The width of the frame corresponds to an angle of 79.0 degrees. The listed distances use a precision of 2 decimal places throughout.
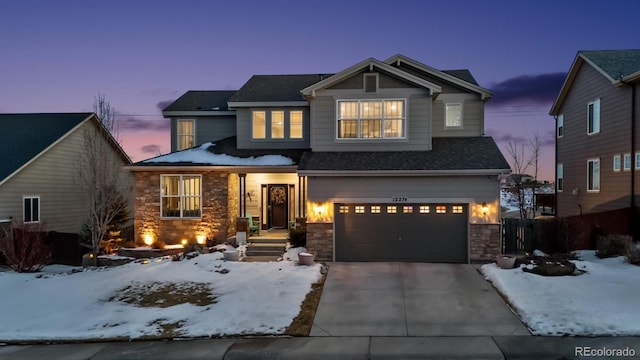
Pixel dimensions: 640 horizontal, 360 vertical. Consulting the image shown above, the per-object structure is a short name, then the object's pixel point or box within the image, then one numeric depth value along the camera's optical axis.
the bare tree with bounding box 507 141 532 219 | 28.75
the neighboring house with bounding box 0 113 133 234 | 17.06
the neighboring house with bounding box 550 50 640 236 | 15.33
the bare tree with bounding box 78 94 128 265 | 14.08
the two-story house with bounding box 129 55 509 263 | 13.69
